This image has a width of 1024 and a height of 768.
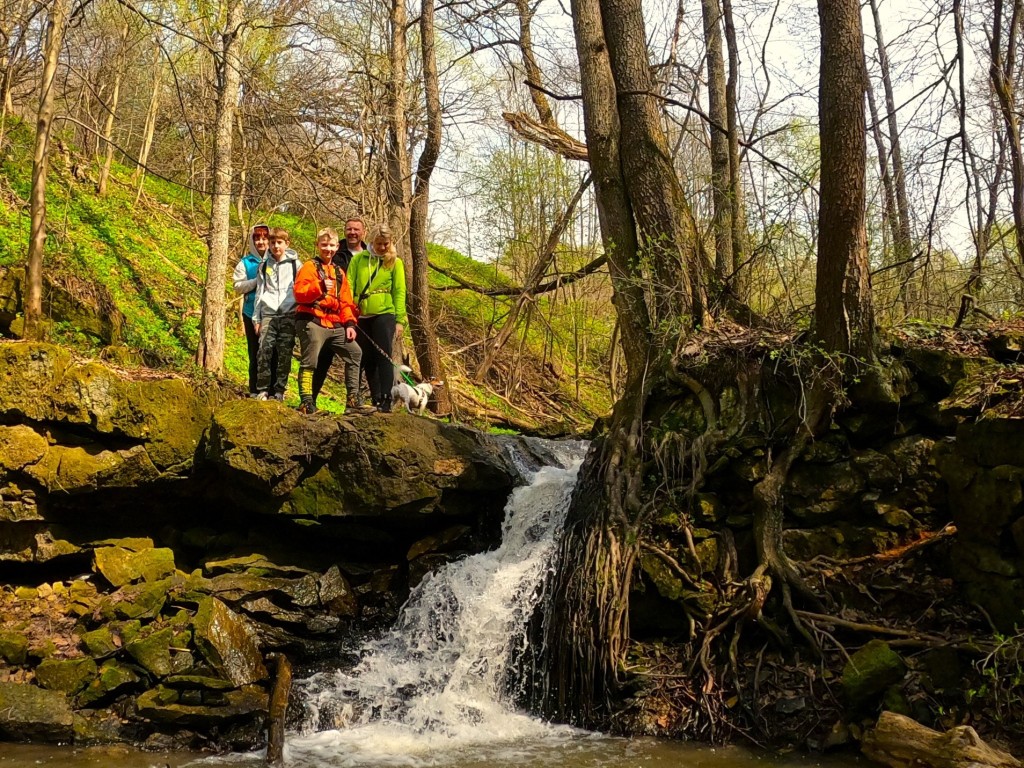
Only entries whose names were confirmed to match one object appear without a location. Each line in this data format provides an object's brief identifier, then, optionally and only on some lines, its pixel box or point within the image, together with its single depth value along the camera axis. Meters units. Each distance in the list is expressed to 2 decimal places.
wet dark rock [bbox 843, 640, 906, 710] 5.20
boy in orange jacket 7.64
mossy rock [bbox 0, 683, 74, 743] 5.55
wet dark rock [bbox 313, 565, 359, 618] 7.60
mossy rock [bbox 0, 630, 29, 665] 6.28
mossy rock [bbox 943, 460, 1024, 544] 5.14
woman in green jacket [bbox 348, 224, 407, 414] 8.10
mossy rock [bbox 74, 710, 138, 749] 5.63
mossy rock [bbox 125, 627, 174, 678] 6.19
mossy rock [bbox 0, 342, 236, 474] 7.20
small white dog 9.31
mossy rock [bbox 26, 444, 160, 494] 7.25
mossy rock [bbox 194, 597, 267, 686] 6.32
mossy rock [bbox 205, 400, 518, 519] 7.48
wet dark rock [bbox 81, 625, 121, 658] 6.38
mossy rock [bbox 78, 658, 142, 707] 6.00
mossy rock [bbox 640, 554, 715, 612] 6.10
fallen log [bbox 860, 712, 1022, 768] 4.25
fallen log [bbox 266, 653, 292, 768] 5.44
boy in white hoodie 7.87
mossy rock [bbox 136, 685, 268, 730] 5.78
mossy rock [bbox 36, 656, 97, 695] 6.05
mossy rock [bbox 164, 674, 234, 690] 6.09
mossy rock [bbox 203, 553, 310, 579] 7.60
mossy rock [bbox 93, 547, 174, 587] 7.31
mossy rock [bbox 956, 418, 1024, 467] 5.20
